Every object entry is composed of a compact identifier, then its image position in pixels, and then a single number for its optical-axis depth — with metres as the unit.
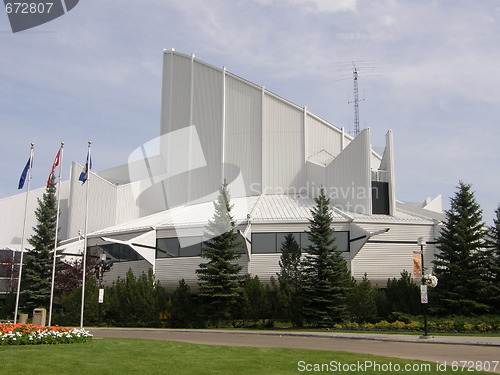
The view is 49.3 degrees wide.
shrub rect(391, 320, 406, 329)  28.97
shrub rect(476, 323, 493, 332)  27.57
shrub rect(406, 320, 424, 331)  28.80
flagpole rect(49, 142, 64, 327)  31.02
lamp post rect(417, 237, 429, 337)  24.64
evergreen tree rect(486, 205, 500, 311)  32.56
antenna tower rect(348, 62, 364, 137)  59.06
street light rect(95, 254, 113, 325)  34.01
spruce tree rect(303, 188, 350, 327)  31.98
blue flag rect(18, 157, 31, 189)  31.73
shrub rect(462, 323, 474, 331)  27.68
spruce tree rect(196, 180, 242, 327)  34.28
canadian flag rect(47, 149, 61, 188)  30.92
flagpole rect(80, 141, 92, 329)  30.66
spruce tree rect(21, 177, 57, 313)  41.56
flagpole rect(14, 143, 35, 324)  31.60
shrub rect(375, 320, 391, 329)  29.52
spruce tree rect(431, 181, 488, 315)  32.19
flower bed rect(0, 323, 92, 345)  18.86
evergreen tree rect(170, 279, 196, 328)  35.66
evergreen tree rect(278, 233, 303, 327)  33.03
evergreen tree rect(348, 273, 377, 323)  32.94
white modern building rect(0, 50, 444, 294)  39.34
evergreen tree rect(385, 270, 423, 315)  33.94
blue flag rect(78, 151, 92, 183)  30.75
